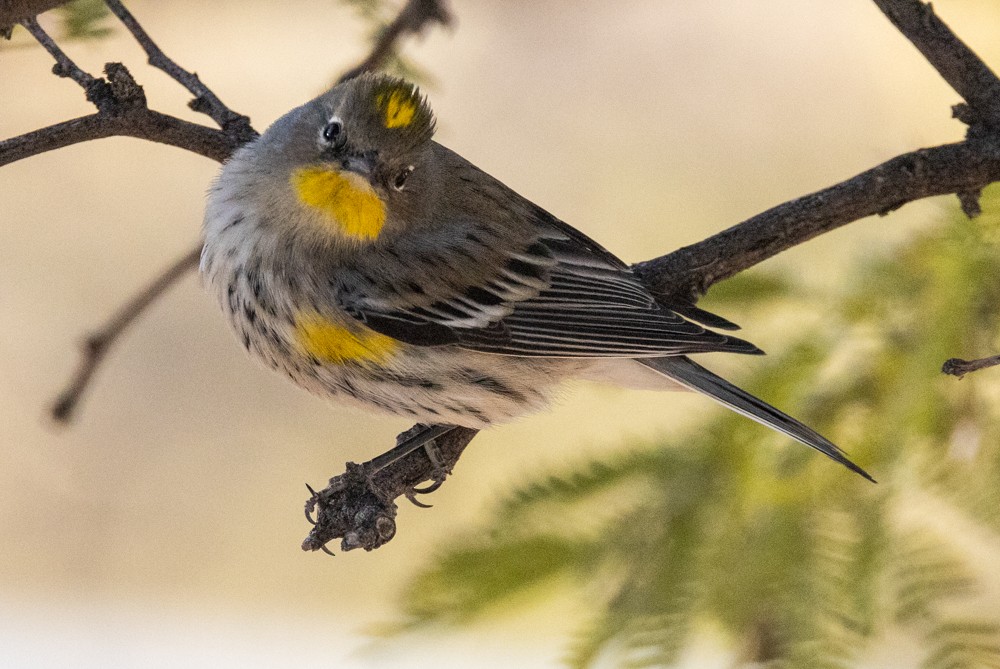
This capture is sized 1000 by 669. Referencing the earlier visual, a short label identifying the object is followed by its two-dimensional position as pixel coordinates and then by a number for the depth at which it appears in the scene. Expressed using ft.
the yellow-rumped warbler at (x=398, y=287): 14.79
